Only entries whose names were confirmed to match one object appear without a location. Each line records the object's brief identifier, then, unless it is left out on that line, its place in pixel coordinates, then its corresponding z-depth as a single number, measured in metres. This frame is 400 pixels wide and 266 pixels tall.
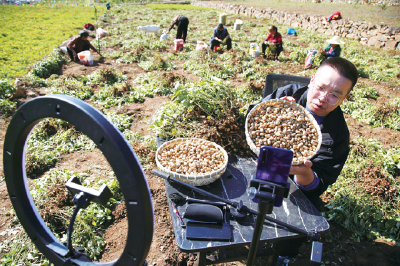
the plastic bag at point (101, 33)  11.71
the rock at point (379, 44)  10.63
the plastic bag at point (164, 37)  10.90
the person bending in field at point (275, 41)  8.70
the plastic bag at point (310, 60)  7.38
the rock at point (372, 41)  10.99
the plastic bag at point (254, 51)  8.54
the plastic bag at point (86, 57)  7.69
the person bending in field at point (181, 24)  10.91
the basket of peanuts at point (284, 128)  1.78
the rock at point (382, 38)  10.58
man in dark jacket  1.77
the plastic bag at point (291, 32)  13.48
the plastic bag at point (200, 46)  8.91
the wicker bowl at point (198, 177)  1.78
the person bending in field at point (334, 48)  7.14
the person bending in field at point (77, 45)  8.04
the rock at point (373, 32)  11.23
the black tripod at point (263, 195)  0.94
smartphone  1.00
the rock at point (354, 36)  12.19
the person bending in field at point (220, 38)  9.50
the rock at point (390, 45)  10.09
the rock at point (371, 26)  11.49
